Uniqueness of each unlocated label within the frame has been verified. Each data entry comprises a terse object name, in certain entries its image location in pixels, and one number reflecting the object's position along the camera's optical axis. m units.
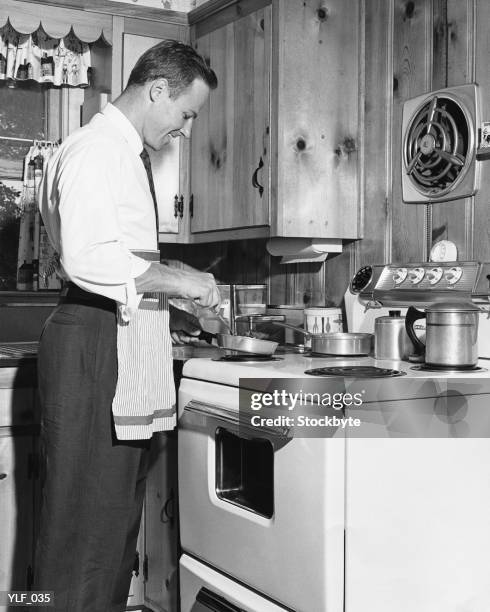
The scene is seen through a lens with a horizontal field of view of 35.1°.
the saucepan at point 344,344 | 2.19
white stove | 1.63
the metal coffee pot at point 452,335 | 1.87
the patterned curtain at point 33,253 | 3.14
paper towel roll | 2.62
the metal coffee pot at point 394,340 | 2.12
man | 1.79
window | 3.23
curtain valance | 3.05
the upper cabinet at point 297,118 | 2.50
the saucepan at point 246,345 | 2.16
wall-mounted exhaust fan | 2.16
